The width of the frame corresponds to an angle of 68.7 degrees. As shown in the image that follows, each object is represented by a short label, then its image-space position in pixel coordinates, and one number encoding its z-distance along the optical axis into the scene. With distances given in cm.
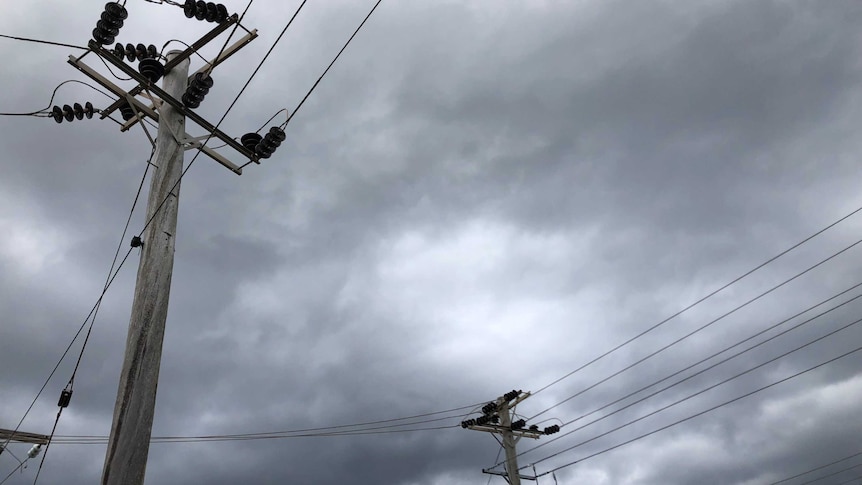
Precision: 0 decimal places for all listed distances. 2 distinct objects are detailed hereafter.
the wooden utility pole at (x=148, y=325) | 614
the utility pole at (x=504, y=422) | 2461
